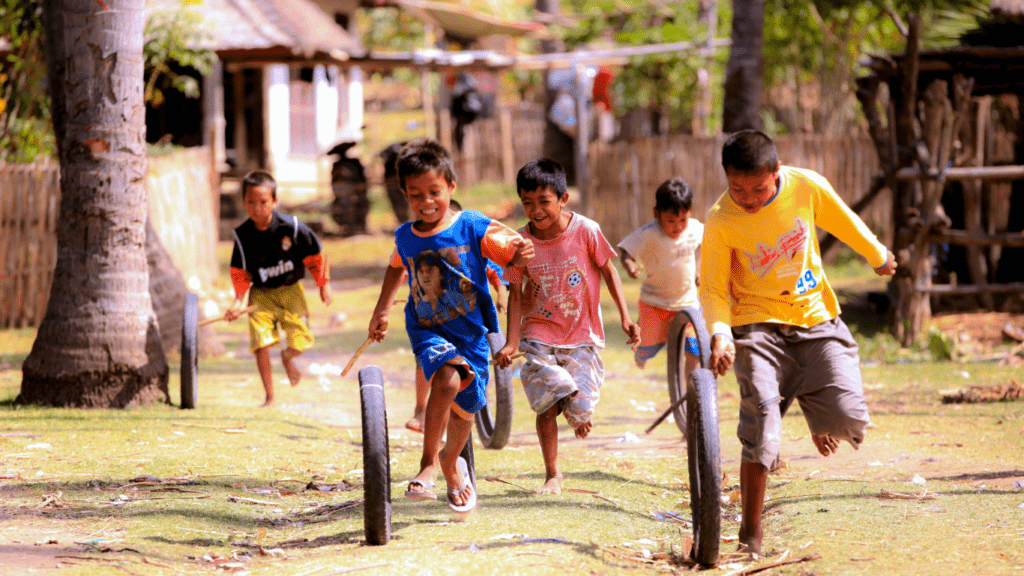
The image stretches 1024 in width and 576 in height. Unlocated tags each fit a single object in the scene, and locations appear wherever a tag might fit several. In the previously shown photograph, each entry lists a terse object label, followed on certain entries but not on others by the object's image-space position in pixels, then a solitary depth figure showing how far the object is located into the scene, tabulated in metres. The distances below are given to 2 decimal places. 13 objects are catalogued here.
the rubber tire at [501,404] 12.53
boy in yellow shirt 9.00
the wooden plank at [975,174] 20.91
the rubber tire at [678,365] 13.85
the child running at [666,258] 14.37
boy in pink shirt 11.04
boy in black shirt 15.18
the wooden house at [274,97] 39.09
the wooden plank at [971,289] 21.09
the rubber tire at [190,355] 14.68
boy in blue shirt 9.57
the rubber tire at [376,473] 8.69
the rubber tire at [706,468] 8.26
